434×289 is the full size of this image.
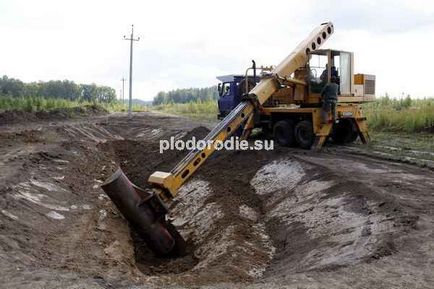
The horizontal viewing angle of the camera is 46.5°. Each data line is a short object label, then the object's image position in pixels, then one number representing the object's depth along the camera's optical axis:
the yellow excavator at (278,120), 8.88
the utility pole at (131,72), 37.09
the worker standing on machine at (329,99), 14.28
